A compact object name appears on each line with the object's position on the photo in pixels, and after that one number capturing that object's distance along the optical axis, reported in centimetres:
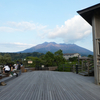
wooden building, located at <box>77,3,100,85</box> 565
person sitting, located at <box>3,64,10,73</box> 774
